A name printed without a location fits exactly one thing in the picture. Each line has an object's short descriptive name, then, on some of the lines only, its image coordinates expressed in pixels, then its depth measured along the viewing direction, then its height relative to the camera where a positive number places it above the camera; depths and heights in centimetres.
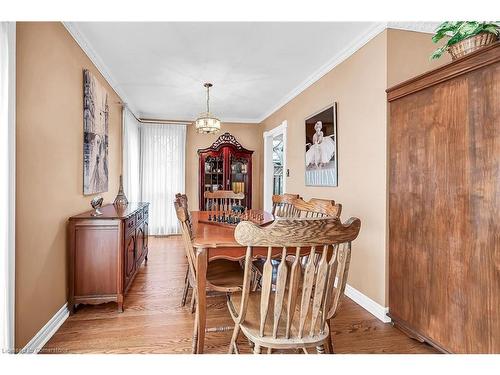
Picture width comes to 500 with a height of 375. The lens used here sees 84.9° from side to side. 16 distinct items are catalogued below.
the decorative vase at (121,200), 327 -16
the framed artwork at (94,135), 267 +56
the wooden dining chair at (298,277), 106 -38
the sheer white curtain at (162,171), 564 +34
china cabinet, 557 +40
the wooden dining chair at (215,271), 164 -63
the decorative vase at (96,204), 242 -15
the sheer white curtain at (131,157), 431 +54
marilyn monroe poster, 309 +48
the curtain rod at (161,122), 565 +138
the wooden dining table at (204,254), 152 -38
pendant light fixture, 357 +84
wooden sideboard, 228 -60
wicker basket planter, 146 +78
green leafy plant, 145 +86
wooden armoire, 137 -11
